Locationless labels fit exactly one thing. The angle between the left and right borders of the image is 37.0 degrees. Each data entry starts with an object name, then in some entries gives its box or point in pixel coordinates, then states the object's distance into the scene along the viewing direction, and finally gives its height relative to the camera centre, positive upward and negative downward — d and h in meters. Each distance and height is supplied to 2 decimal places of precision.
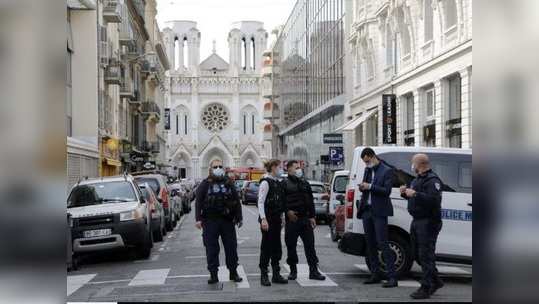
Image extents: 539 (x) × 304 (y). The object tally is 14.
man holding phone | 11.12 -0.66
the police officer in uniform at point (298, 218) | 11.94 -0.82
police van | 11.95 -0.67
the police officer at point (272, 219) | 11.75 -0.82
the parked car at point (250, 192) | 47.59 -1.72
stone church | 117.69 +8.49
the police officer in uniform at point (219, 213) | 11.83 -0.73
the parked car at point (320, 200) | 26.16 -1.20
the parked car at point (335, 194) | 18.92 -0.74
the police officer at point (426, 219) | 10.05 -0.72
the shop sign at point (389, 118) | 35.84 +2.00
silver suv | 15.34 -1.07
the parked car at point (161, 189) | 23.70 -0.76
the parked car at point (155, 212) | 18.92 -1.17
